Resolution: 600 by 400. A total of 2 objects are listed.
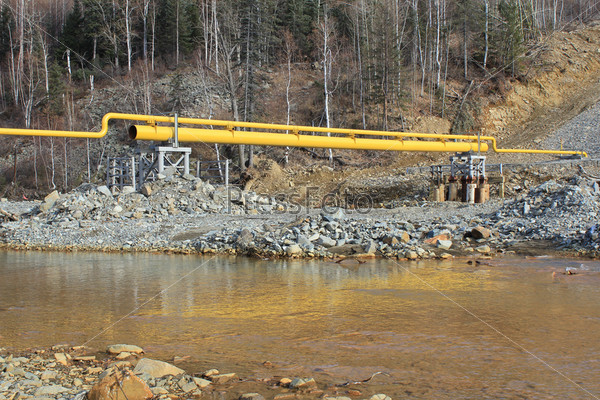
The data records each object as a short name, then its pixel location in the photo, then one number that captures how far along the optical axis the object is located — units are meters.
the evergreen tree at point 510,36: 39.16
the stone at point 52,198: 18.33
